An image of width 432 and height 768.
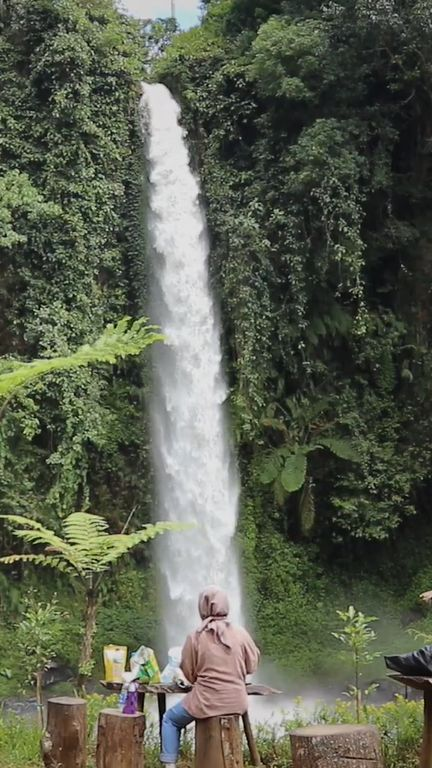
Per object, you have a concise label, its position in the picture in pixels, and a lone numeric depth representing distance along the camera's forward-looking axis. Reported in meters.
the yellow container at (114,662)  5.23
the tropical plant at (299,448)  11.26
